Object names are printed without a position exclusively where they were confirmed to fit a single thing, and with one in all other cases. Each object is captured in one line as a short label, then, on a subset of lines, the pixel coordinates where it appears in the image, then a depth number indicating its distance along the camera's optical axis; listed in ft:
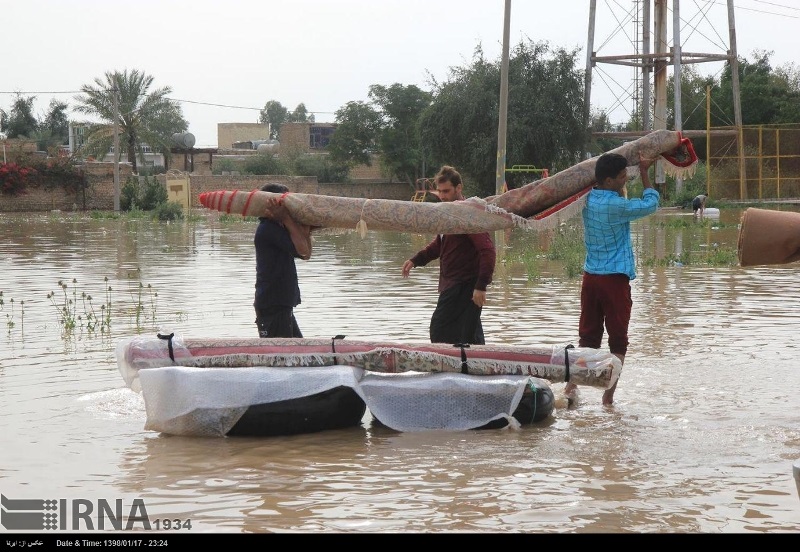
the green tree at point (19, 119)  251.80
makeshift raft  22.41
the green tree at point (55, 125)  262.06
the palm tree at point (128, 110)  183.11
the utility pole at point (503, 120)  77.00
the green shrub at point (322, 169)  220.02
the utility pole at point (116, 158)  158.77
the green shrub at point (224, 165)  228.57
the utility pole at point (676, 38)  115.55
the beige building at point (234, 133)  329.11
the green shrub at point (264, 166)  223.51
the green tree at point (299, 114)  451.12
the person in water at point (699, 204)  108.17
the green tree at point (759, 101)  159.63
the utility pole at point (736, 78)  124.16
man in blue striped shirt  24.76
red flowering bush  171.01
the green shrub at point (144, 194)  162.40
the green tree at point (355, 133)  223.92
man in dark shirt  24.72
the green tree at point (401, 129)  214.90
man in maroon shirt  26.09
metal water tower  120.67
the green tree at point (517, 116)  146.61
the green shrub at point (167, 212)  137.49
